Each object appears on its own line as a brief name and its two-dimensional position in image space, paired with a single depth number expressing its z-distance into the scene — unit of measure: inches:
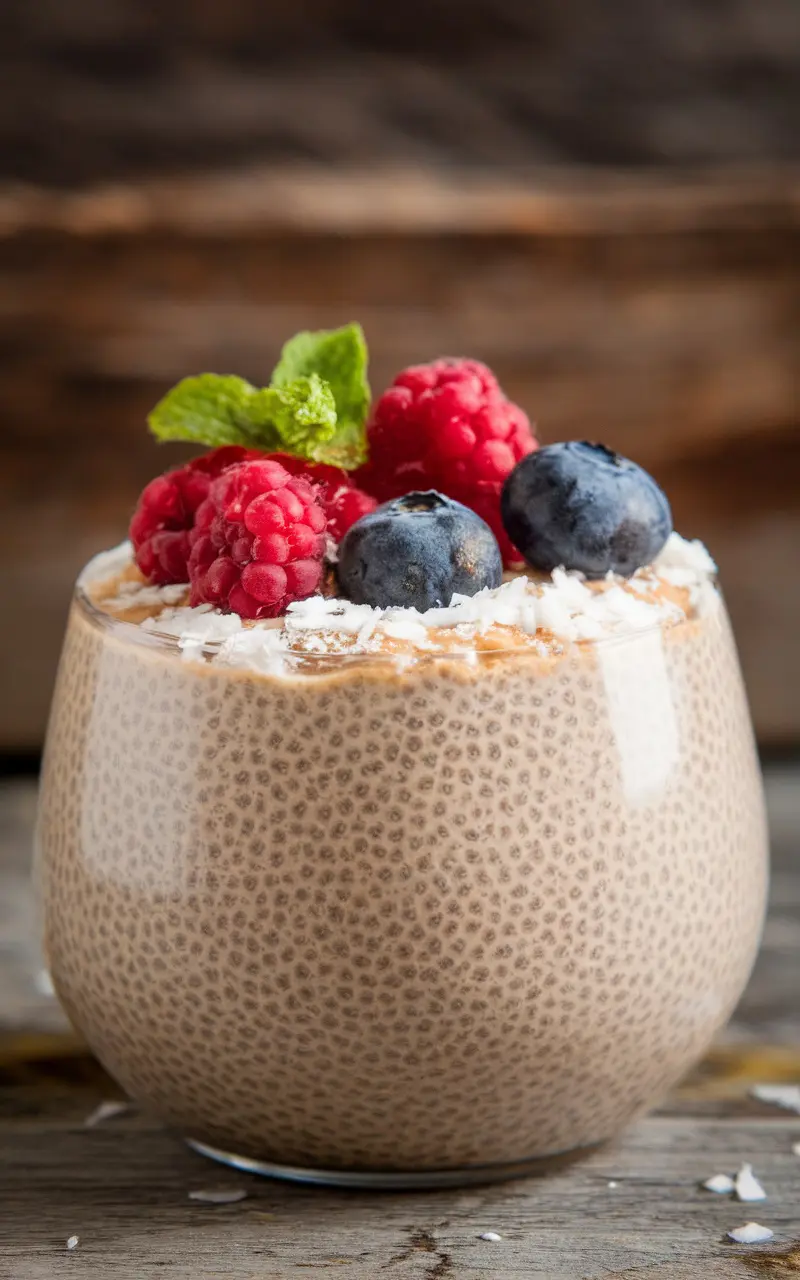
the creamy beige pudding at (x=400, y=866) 14.0
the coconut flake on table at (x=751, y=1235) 14.4
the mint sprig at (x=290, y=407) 15.1
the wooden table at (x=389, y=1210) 14.2
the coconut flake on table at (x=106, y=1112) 15.7
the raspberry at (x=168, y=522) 15.0
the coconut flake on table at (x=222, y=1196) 14.7
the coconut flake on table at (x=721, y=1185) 14.8
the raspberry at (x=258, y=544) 14.4
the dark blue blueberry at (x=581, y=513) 14.7
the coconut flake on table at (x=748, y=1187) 14.8
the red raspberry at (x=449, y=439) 15.2
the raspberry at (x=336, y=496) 15.0
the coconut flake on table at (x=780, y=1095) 15.8
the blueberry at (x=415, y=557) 14.3
